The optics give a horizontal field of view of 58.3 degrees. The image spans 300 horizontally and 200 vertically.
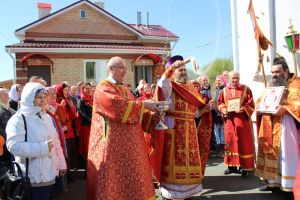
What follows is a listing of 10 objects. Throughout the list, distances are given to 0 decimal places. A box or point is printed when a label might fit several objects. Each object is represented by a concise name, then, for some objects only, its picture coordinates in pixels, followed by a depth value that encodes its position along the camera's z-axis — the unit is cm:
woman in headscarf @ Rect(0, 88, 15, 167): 343
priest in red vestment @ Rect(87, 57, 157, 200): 298
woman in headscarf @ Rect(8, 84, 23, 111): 499
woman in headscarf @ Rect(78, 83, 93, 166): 522
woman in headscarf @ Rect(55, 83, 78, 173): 496
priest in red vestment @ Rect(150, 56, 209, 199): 377
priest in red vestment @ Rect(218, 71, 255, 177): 479
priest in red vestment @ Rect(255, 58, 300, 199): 368
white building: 558
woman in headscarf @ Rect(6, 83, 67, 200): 251
